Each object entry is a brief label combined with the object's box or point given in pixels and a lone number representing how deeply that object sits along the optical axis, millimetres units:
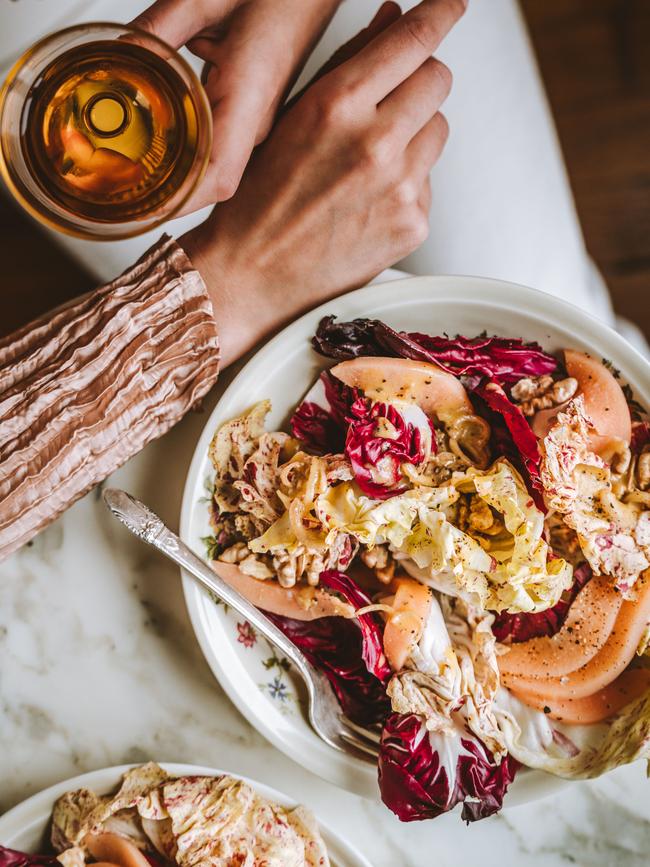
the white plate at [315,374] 694
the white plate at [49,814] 715
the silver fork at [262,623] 696
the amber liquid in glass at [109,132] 639
